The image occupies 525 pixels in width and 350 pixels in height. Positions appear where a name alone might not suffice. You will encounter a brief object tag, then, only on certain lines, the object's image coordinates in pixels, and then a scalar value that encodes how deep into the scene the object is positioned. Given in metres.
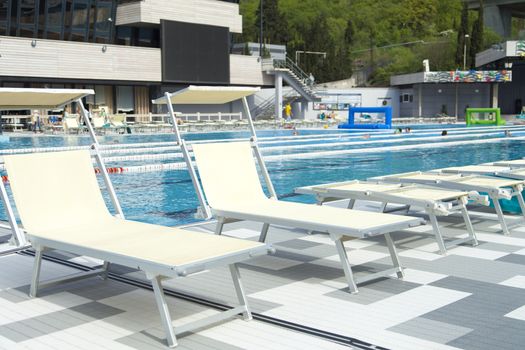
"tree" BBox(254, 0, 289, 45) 76.06
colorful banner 44.69
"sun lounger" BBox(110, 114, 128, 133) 27.31
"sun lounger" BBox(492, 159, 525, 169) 8.55
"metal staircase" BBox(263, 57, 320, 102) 41.67
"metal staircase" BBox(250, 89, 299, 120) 43.81
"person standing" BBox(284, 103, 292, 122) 39.91
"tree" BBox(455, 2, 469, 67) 56.86
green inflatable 34.34
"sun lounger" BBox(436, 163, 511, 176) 7.73
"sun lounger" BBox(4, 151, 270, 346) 3.63
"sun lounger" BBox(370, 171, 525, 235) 6.31
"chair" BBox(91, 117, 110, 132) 26.57
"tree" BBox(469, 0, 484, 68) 54.16
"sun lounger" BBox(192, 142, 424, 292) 4.54
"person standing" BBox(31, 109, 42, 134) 28.06
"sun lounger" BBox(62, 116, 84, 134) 25.77
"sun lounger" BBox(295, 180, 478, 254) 5.54
